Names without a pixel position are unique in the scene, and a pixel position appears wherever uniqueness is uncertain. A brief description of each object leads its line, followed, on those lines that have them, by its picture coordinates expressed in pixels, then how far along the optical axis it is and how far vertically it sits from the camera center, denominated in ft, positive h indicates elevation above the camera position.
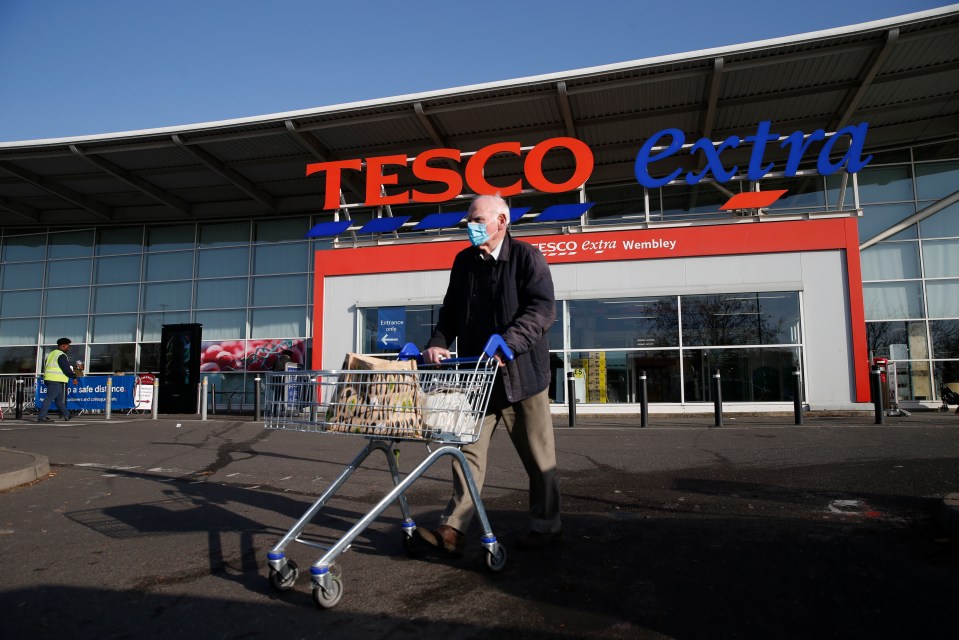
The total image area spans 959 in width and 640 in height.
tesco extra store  51.49 +16.86
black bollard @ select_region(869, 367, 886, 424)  33.73 -0.90
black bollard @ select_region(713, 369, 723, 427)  35.88 -1.49
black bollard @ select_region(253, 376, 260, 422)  46.28 -1.74
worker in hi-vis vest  47.29 +0.40
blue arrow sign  59.11 +4.71
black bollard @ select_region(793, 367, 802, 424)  34.94 -1.15
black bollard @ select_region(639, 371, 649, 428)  36.94 -1.73
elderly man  11.77 +0.72
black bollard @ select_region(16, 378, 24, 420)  55.93 -1.92
